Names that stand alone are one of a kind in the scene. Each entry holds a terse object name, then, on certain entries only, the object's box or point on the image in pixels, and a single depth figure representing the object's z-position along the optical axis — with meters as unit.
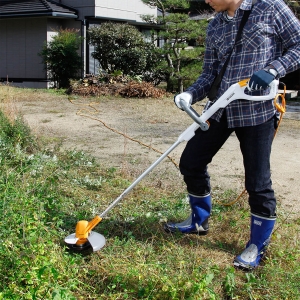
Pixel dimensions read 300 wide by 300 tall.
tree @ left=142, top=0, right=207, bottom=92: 12.10
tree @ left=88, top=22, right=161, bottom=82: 13.29
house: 15.04
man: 2.72
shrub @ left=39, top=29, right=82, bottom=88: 13.75
